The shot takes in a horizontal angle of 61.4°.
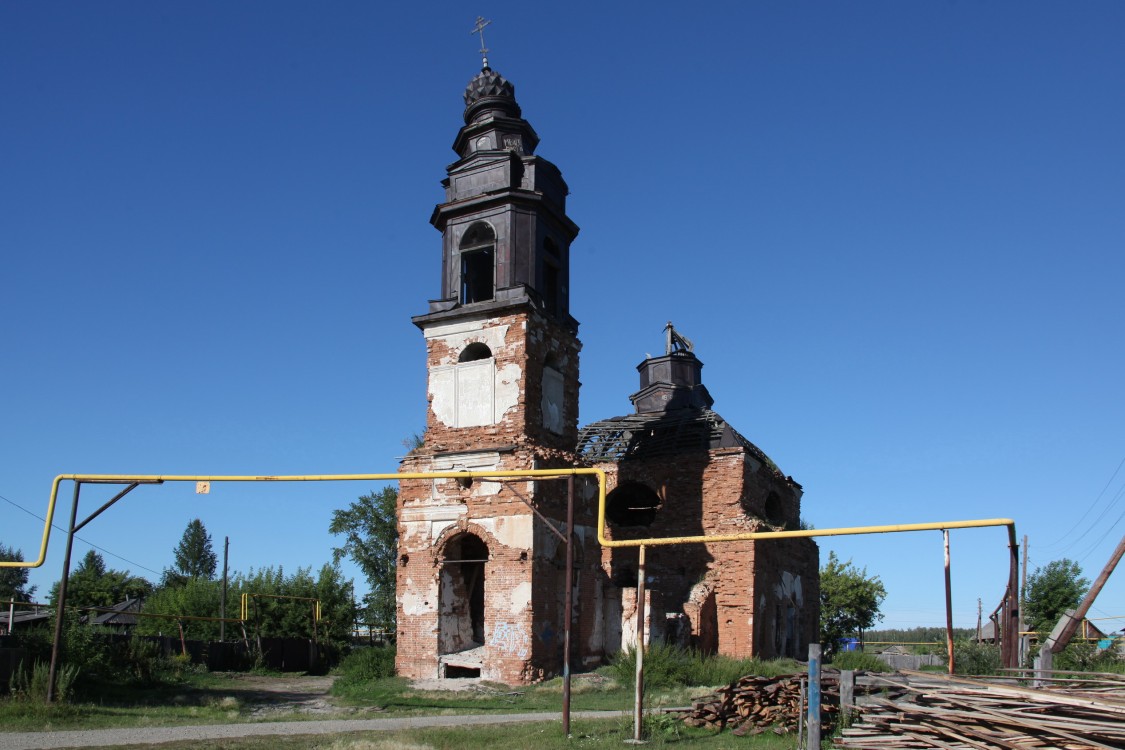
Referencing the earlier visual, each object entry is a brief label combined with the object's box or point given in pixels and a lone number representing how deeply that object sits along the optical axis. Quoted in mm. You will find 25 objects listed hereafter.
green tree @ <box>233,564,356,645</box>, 31375
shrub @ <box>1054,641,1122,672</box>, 24297
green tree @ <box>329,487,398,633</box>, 45375
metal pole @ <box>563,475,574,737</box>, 13078
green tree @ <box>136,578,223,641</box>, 36188
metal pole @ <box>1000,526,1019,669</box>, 10273
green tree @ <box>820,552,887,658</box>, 49000
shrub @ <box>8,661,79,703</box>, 15305
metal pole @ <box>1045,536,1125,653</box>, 15180
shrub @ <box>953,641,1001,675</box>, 22859
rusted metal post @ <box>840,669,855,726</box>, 11797
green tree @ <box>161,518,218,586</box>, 93000
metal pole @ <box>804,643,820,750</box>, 11109
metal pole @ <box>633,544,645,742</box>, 12531
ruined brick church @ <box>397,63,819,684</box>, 21172
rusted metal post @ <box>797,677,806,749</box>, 11567
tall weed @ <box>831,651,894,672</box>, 22672
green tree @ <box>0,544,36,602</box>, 59875
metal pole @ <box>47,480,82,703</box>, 14789
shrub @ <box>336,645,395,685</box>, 21547
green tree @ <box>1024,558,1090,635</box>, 37844
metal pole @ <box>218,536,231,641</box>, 38125
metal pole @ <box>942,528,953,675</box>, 10838
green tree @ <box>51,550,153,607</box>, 56094
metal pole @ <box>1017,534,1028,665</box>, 21742
